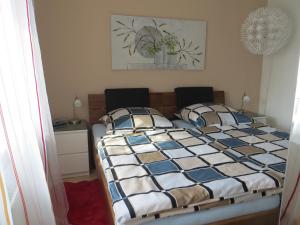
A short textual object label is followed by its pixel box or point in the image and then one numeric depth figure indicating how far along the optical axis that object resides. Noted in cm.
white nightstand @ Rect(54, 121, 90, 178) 260
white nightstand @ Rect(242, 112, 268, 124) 330
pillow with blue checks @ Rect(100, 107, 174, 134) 258
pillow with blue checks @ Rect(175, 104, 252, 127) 285
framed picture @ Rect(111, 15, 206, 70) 300
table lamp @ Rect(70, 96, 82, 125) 281
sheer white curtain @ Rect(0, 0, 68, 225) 101
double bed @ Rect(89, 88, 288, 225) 134
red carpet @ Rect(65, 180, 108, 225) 199
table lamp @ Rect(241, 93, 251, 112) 357
